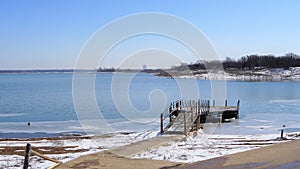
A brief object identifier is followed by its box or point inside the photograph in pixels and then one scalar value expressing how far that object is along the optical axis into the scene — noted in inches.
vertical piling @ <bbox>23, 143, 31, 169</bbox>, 326.7
